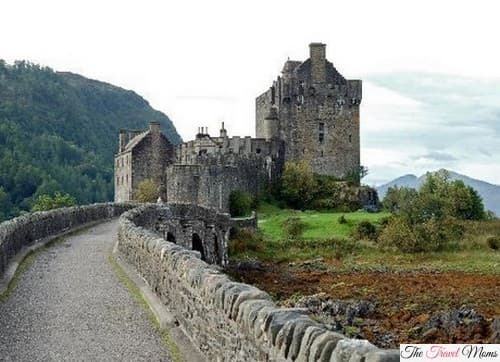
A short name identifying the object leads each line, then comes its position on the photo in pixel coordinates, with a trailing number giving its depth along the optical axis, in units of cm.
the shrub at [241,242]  4878
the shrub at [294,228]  5009
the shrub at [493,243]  4956
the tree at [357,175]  6665
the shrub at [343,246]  4841
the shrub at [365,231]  4916
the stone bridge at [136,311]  760
